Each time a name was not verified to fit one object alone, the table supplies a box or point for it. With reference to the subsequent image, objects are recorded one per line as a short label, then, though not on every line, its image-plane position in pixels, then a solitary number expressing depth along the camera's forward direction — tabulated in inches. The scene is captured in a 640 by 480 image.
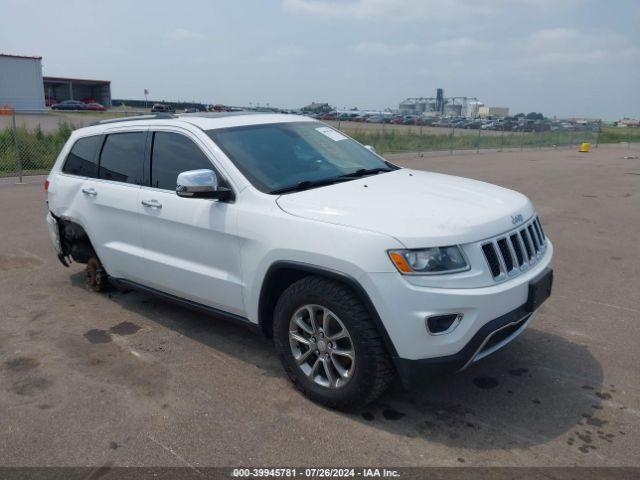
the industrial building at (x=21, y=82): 1710.1
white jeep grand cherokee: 122.1
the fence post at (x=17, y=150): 575.2
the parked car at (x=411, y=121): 1948.2
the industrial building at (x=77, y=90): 2475.4
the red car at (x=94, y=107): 2021.4
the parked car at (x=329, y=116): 1333.7
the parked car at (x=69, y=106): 1998.0
